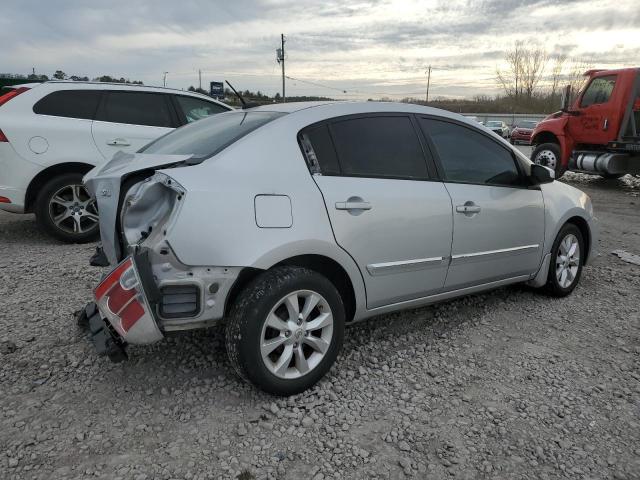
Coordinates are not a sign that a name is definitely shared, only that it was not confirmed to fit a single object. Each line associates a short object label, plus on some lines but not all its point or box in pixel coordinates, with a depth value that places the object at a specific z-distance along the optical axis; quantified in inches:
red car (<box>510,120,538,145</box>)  1127.6
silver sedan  96.8
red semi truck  412.8
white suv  208.5
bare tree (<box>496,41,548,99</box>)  2241.6
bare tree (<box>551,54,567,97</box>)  2134.6
